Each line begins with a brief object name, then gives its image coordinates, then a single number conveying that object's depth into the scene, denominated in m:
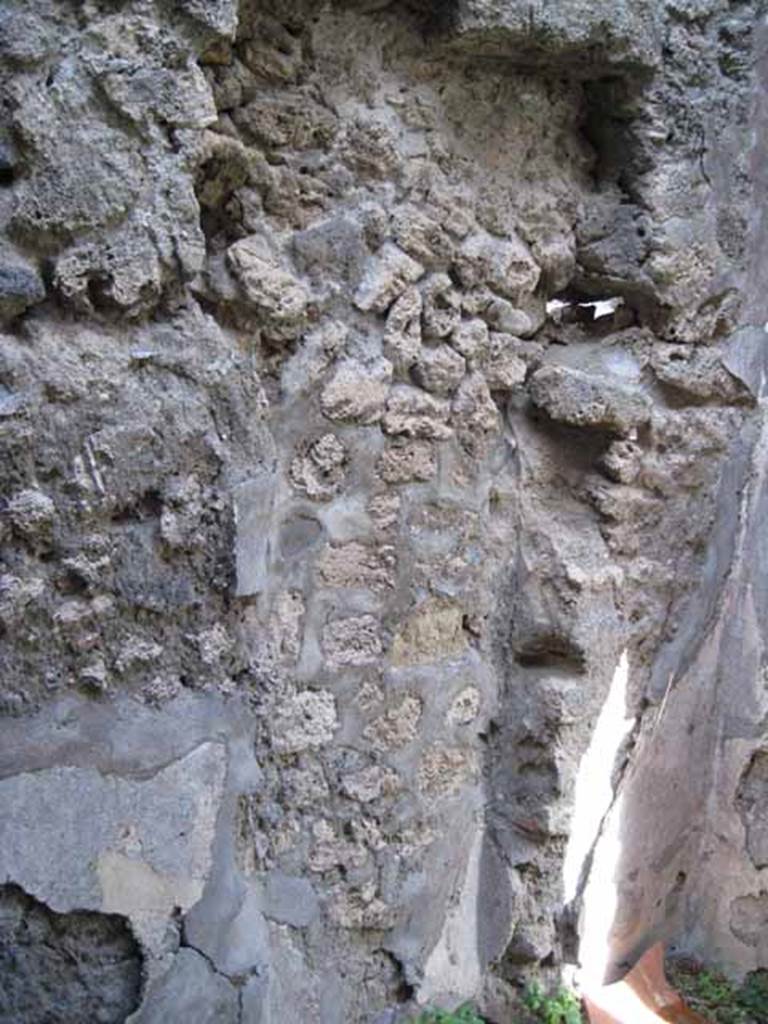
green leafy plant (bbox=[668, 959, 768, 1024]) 2.99
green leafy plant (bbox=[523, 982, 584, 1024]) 2.74
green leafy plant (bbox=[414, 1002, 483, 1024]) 2.62
